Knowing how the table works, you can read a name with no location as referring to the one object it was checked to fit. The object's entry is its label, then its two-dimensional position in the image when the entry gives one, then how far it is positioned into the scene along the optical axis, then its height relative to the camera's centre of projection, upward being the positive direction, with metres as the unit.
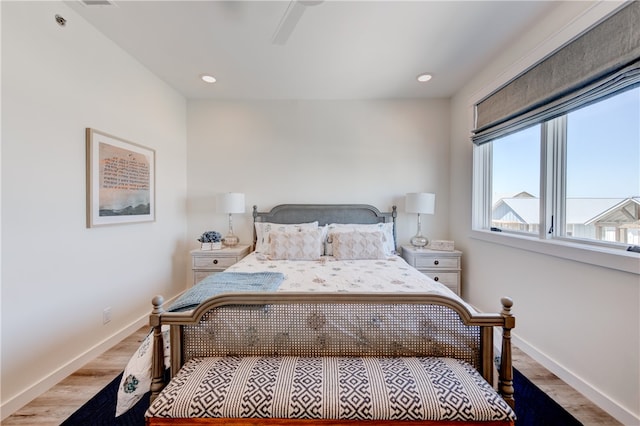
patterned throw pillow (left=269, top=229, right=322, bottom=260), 2.73 -0.37
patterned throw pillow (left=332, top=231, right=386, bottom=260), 2.74 -0.37
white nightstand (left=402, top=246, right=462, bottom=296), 3.03 -0.61
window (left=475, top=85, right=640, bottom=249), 1.59 +0.29
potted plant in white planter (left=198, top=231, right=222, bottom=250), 3.15 -0.38
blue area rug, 1.50 -1.22
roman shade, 1.43 +0.94
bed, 1.05 -0.73
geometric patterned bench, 1.04 -0.76
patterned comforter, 1.27 -0.53
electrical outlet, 2.23 -0.92
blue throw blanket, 1.51 -0.51
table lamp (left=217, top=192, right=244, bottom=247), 3.25 +0.07
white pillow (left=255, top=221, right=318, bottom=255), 2.99 -0.21
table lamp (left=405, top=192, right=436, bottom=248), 3.15 +0.09
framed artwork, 2.09 +0.26
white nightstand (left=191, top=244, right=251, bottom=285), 3.09 -0.60
